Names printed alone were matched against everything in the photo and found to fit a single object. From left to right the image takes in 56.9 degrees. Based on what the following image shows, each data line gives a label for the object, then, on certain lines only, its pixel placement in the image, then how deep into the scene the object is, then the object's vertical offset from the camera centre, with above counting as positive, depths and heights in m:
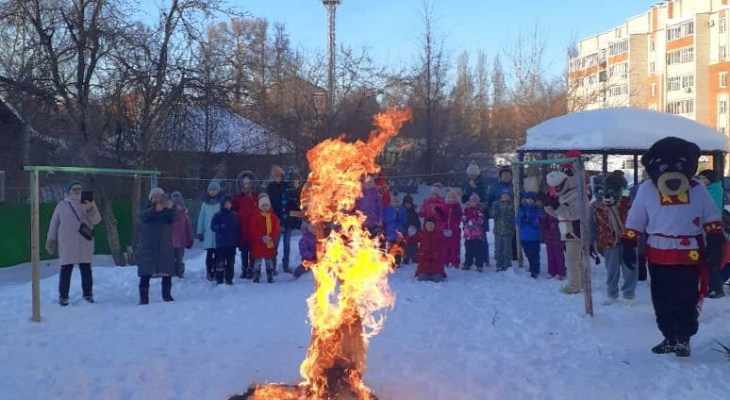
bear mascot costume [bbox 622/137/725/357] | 6.54 -0.47
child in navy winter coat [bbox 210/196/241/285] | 11.87 -0.81
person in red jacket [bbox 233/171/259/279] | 12.22 -0.31
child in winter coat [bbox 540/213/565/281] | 12.03 -1.00
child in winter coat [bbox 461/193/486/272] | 13.20 -0.77
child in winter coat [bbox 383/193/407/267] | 13.51 -0.64
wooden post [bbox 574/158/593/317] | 8.55 -0.53
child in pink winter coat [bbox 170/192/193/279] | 12.51 -0.81
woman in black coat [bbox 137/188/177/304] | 10.29 -0.79
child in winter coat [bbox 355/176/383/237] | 12.38 -0.25
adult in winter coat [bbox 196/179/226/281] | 12.40 -0.54
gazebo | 14.02 +1.24
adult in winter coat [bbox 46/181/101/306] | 10.19 -0.65
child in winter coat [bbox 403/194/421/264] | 13.92 -0.70
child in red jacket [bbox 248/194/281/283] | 12.12 -0.79
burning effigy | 5.35 -0.71
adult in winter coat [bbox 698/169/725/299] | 9.48 -0.09
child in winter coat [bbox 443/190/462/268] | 13.18 -0.63
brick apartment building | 60.38 +12.68
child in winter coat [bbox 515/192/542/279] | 12.34 -0.69
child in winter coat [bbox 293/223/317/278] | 12.47 -1.01
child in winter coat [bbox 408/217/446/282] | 12.21 -1.22
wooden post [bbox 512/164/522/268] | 12.75 +0.09
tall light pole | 21.88 +4.77
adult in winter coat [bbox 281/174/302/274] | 13.20 -0.41
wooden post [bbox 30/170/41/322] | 9.13 -0.72
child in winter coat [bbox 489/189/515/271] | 13.15 -0.73
